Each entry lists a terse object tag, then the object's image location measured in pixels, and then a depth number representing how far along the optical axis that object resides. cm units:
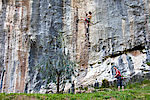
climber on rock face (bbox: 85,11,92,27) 1669
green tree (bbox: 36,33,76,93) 1135
